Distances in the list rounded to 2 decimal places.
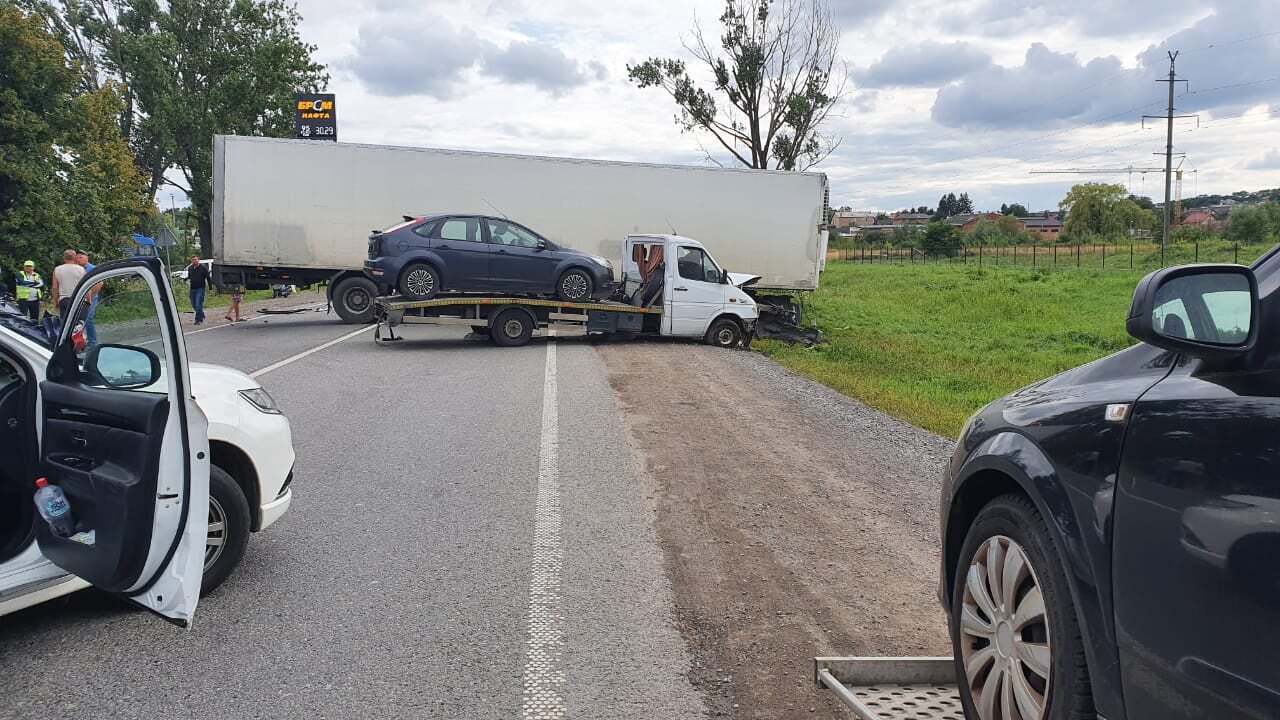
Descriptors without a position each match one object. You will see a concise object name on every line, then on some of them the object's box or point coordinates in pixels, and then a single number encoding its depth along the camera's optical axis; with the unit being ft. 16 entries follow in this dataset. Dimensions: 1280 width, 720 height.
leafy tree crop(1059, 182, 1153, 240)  277.64
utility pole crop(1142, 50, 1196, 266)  144.15
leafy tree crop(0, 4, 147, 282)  100.42
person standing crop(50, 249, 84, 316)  56.49
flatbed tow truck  59.47
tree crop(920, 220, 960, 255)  233.55
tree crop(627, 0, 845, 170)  119.24
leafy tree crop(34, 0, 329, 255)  165.48
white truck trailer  72.64
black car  7.13
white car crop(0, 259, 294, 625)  12.59
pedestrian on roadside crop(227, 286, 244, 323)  77.53
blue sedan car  60.70
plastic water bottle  13.15
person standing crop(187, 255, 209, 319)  80.79
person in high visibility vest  63.77
